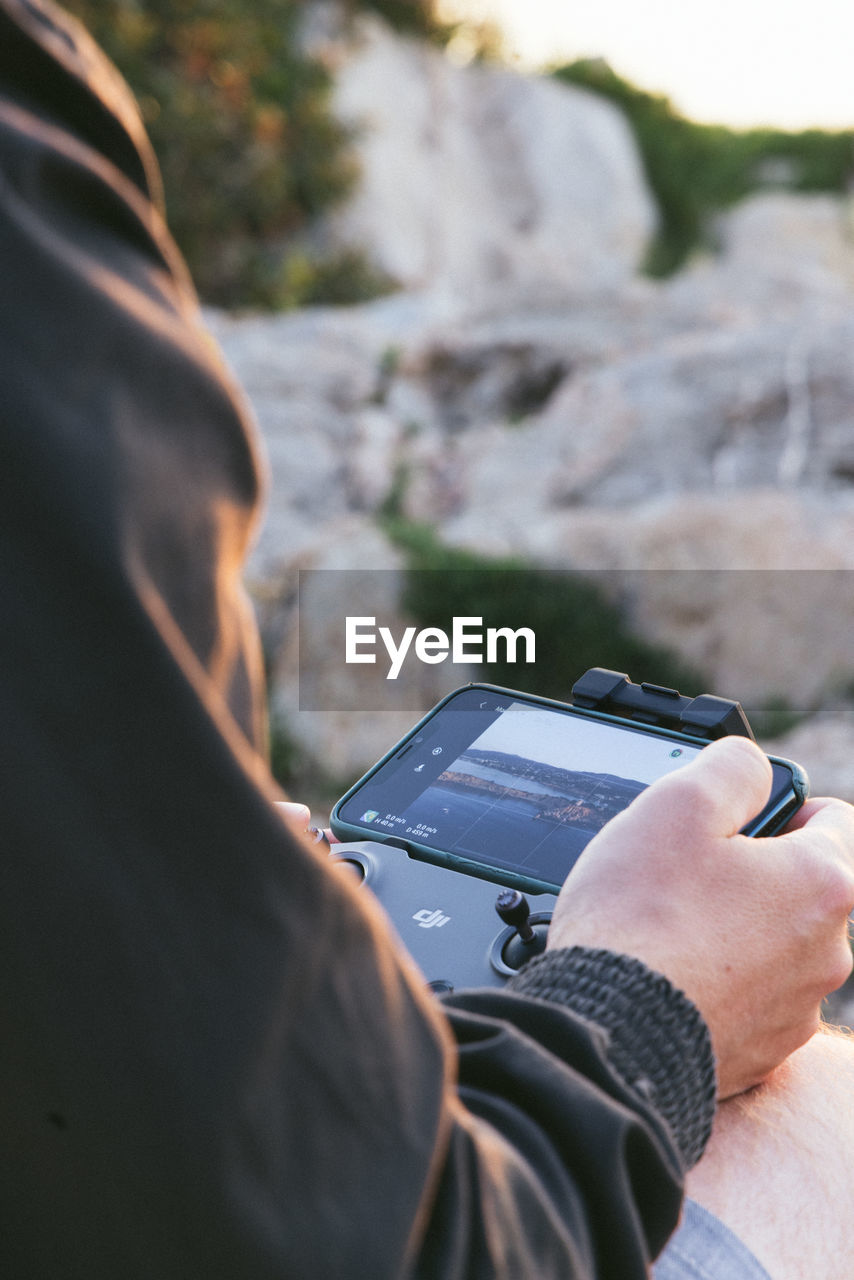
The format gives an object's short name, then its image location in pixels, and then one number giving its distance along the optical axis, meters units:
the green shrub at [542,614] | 4.40
